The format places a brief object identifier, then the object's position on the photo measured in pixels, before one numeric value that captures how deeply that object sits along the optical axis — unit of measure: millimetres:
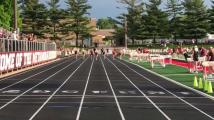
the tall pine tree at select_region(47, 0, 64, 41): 105004
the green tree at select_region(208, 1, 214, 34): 91840
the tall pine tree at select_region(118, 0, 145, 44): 101710
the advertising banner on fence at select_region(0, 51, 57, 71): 28416
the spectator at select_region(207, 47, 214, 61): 28576
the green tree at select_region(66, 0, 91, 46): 106941
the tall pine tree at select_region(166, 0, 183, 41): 97647
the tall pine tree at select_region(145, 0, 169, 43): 99773
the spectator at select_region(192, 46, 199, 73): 30077
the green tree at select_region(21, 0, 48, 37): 100645
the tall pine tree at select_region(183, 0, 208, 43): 93525
